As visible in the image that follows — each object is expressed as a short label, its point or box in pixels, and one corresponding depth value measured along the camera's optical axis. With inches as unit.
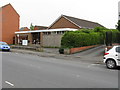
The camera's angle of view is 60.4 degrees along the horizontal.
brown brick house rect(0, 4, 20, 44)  931.5
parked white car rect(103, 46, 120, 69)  246.1
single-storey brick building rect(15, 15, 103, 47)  642.1
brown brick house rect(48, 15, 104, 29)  817.6
